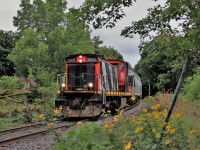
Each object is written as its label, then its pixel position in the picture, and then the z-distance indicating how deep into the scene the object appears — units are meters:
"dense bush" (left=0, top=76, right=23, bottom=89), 26.81
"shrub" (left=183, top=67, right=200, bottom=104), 23.76
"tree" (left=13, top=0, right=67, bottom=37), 47.03
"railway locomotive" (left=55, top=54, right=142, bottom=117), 17.88
